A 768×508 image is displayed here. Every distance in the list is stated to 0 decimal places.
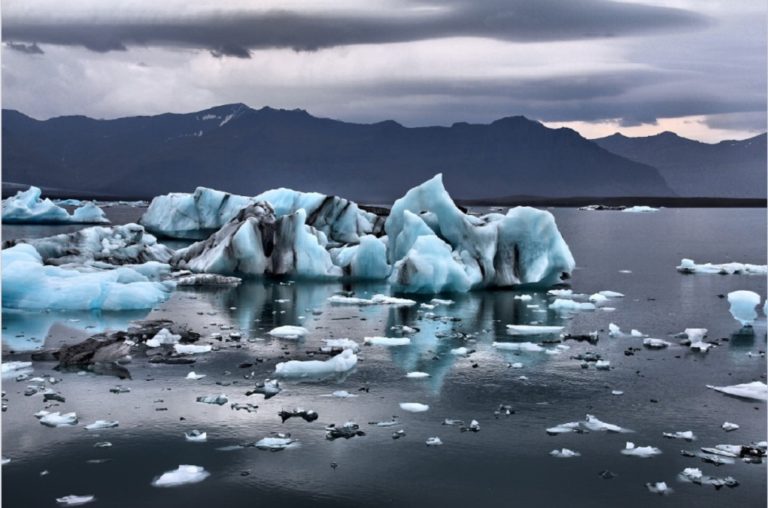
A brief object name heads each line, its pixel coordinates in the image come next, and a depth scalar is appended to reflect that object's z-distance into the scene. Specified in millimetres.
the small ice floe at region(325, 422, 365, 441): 10523
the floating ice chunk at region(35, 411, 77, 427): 10945
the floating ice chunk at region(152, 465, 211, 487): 9070
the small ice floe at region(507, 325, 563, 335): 17891
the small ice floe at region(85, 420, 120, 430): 10811
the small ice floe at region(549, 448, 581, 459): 9977
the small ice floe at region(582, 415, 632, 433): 11047
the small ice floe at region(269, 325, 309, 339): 17297
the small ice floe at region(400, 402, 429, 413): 11781
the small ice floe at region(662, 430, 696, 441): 10711
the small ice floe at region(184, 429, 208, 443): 10398
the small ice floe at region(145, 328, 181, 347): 16203
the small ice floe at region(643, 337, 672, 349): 16609
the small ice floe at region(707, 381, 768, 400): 12906
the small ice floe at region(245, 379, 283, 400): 12469
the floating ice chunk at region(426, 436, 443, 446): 10328
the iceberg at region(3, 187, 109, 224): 61094
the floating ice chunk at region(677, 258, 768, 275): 32406
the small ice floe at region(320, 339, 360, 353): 15719
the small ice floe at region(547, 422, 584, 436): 10890
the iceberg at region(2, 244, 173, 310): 20422
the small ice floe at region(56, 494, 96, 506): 8508
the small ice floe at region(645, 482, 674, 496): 8953
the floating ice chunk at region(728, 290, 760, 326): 19234
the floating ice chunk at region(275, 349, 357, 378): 13766
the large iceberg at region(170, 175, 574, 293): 24344
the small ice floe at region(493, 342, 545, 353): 16125
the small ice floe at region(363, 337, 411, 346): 16453
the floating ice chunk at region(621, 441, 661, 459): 10070
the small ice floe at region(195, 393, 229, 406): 11938
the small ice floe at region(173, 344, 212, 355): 15367
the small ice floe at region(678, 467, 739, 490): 9184
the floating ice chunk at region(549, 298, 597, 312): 21578
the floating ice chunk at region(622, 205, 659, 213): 120812
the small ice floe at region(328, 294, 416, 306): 22172
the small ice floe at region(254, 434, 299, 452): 10102
